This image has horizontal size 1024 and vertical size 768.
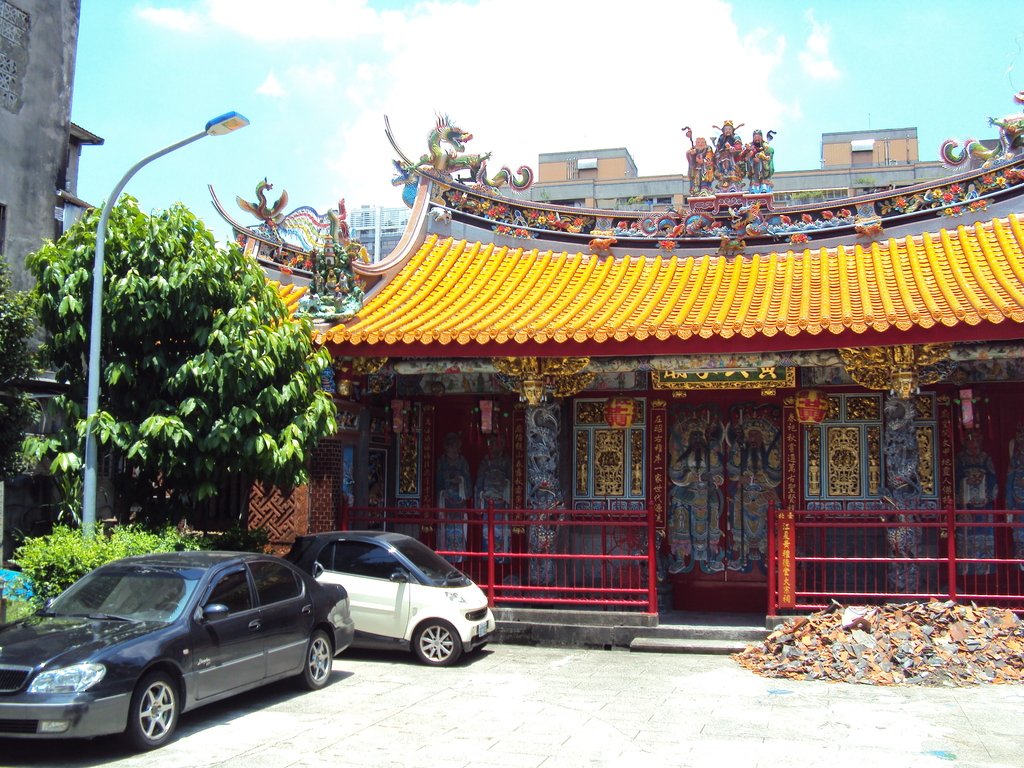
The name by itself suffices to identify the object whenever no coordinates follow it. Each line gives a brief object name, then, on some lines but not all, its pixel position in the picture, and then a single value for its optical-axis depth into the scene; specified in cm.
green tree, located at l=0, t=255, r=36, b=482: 1143
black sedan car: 689
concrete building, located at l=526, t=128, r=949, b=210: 4403
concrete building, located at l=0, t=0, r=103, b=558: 1528
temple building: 1248
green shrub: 1006
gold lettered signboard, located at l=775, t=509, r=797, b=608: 1190
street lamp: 1034
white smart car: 1090
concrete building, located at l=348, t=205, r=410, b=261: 4462
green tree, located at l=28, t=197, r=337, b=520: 1101
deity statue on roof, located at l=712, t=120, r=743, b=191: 1504
